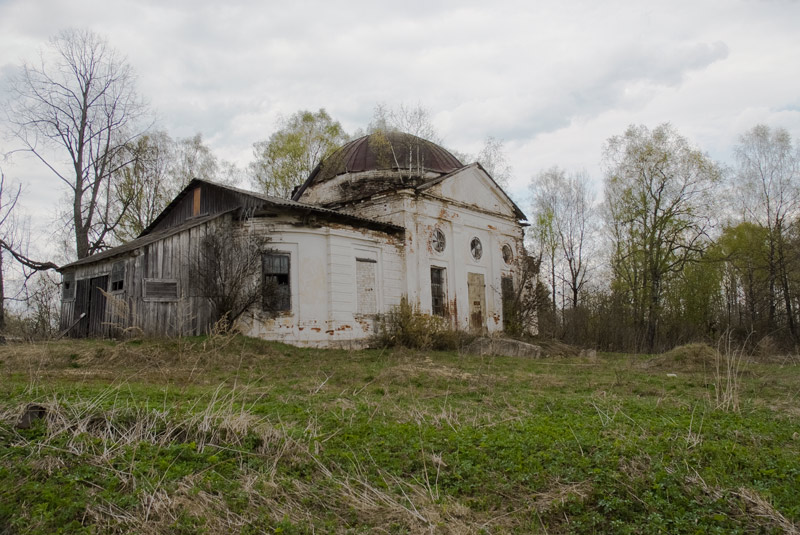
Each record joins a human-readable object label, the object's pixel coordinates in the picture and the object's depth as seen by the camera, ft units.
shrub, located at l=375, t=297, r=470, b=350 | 58.85
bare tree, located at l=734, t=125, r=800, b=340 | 81.15
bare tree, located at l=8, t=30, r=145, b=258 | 74.59
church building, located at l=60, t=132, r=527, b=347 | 50.95
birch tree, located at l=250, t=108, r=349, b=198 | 98.53
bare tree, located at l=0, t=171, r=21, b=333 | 55.61
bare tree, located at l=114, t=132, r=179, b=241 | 84.38
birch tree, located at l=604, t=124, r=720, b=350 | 76.54
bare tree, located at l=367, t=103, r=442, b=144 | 76.07
